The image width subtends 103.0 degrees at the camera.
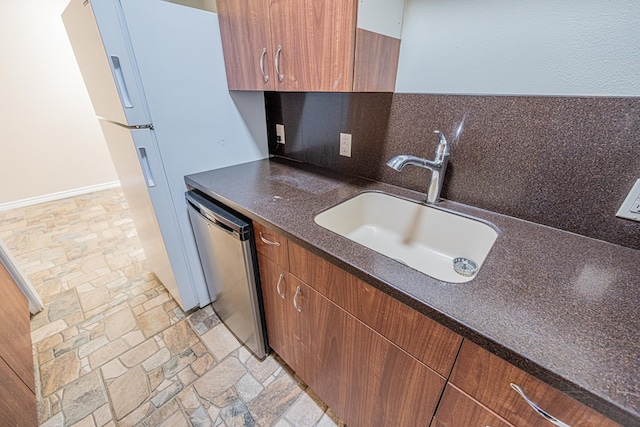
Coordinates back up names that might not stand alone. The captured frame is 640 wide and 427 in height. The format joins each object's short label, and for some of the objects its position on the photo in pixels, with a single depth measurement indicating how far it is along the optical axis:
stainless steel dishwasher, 1.08
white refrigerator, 1.05
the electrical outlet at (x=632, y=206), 0.72
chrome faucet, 0.94
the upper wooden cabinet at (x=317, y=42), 0.82
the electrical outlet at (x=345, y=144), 1.33
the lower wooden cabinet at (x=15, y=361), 0.98
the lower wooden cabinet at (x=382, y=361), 0.52
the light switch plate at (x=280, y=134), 1.64
